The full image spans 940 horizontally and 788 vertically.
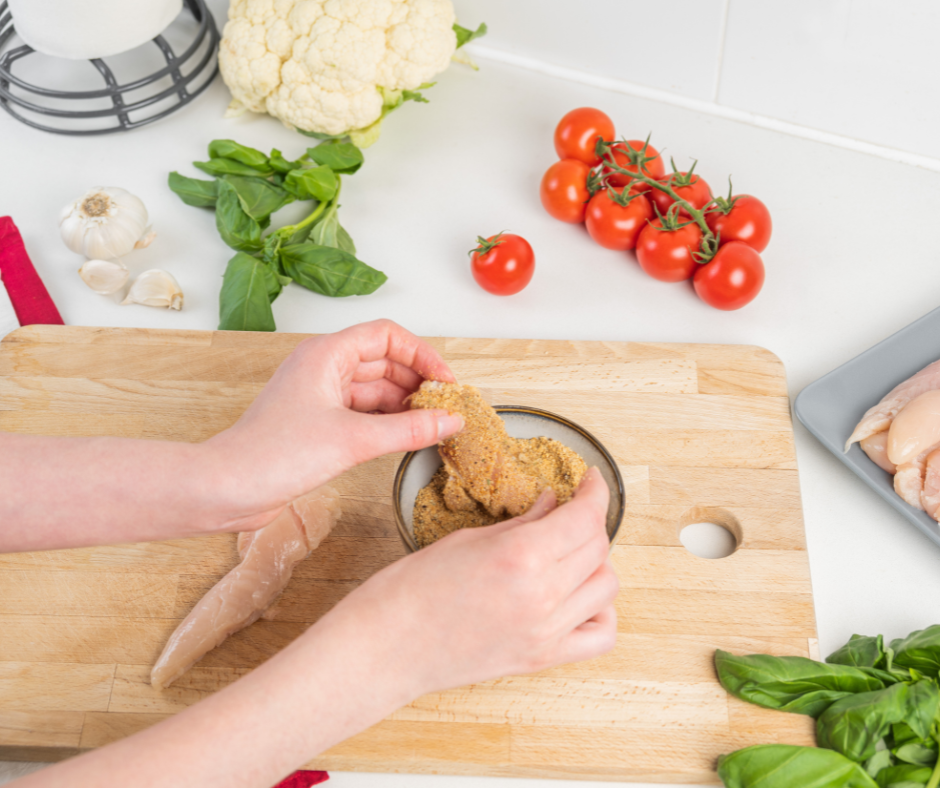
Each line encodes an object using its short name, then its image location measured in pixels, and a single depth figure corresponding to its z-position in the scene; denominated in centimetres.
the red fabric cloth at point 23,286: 72
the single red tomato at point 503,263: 71
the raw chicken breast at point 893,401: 64
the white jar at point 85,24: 73
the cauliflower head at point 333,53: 76
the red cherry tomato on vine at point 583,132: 76
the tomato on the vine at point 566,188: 75
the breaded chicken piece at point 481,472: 58
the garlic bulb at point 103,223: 74
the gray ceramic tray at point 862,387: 65
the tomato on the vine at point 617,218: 73
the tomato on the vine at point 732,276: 70
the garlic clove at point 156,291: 73
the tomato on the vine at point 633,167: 74
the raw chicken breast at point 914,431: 63
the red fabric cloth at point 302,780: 59
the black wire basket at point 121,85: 79
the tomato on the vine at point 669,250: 72
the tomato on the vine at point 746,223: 72
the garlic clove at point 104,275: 73
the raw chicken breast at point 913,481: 63
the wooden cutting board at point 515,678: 58
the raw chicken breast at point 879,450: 64
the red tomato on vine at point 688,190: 73
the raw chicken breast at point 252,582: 60
